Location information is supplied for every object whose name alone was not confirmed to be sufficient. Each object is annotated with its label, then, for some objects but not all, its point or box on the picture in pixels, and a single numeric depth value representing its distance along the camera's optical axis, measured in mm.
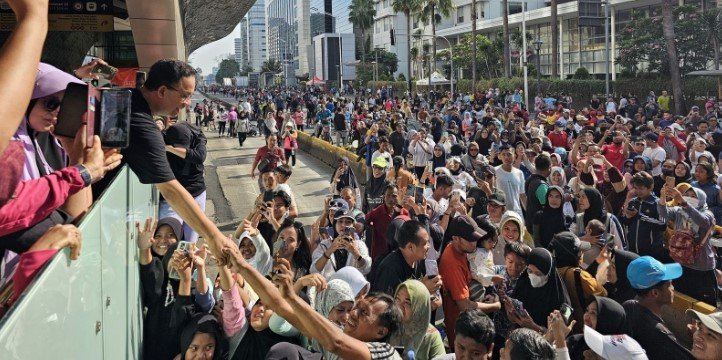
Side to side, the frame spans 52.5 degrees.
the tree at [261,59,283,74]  159412
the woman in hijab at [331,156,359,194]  10977
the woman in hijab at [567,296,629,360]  4672
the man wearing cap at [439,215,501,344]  5750
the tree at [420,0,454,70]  66500
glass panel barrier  2004
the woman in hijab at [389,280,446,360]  4680
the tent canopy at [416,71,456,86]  59469
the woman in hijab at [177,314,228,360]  4527
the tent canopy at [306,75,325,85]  94600
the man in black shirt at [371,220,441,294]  5680
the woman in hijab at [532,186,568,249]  8633
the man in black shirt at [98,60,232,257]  3607
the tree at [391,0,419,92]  67312
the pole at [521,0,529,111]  35812
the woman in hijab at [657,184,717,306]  7168
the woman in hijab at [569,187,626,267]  7715
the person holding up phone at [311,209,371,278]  6297
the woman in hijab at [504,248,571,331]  5309
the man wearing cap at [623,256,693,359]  4725
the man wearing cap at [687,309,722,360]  4242
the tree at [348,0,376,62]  101062
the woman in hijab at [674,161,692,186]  10945
